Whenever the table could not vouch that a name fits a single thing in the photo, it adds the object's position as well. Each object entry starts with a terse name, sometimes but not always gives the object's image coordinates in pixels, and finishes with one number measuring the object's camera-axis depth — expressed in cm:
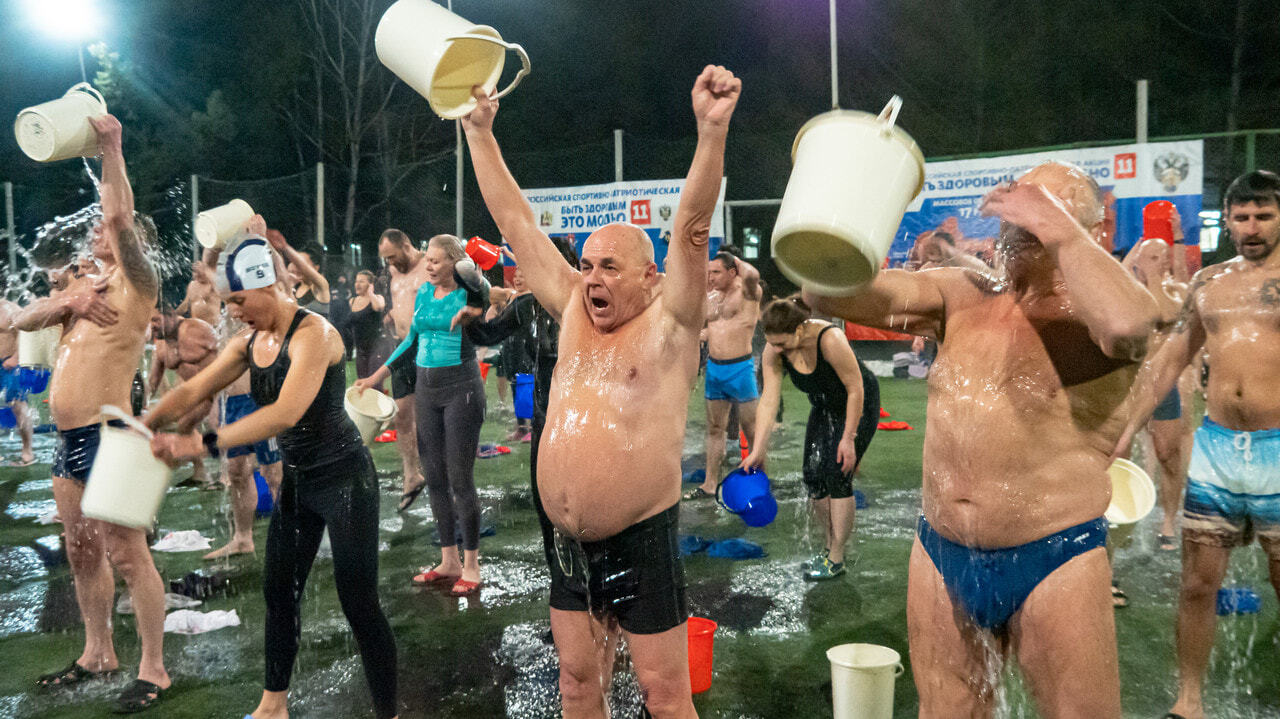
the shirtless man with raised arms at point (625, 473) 285
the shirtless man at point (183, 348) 643
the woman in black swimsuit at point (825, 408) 557
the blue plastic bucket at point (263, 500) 771
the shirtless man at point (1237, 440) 368
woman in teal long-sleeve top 564
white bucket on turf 335
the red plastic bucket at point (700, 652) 398
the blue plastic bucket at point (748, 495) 542
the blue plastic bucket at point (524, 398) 900
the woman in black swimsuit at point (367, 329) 930
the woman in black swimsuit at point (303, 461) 353
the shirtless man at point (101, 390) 445
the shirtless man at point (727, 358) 822
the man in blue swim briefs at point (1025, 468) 227
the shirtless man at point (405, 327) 705
